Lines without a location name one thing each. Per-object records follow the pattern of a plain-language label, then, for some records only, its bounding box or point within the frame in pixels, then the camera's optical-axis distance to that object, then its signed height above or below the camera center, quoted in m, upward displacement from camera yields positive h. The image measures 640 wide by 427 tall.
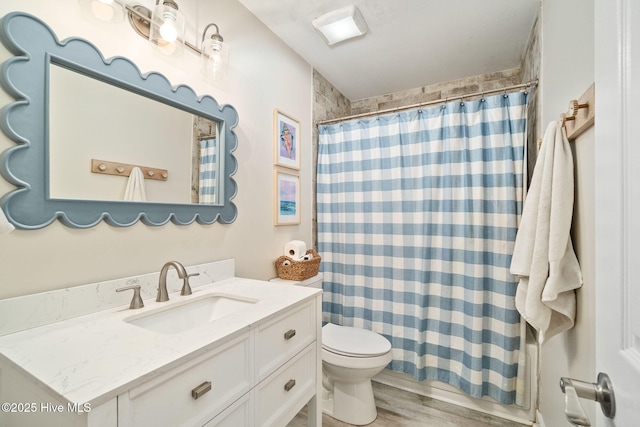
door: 0.40 +0.02
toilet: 1.58 -0.91
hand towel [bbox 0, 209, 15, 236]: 0.55 -0.02
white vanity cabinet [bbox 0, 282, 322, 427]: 0.57 -0.40
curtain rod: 1.65 +0.79
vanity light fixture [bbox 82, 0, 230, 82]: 1.04 +0.81
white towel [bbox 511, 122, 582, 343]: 0.94 -0.11
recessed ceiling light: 1.65 +1.22
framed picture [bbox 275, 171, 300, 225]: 1.90 +0.12
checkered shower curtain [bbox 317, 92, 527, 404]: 1.69 -0.13
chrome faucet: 1.11 -0.26
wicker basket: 1.81 -0.36
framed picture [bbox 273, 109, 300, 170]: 1.89 +0.55
